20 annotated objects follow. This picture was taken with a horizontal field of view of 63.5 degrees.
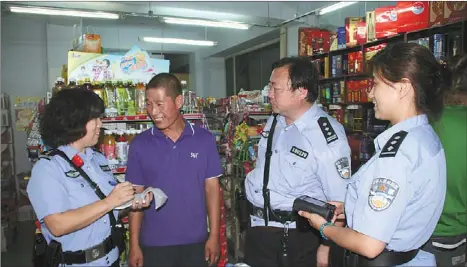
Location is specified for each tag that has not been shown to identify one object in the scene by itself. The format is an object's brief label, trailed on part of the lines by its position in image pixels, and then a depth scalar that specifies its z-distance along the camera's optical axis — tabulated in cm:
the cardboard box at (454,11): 468
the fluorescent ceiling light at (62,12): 675
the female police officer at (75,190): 182
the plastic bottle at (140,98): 357
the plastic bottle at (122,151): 341
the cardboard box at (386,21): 575
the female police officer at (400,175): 133
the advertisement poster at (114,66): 345
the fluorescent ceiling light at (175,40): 930
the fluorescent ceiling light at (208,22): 786
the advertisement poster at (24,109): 850
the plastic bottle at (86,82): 346
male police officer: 220
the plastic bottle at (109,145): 339
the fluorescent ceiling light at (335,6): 705
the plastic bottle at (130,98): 354
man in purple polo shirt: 244
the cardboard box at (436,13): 505
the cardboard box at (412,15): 529
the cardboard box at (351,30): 669
